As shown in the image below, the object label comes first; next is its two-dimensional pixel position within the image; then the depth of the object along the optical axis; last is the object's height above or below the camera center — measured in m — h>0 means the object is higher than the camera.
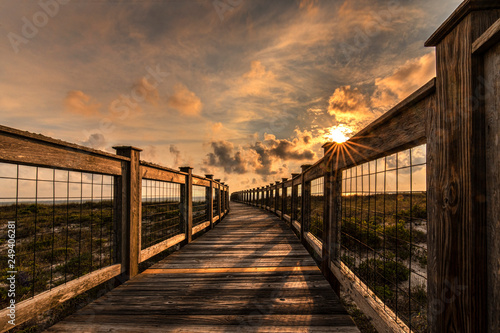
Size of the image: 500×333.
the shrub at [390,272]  3.99 -1.76
